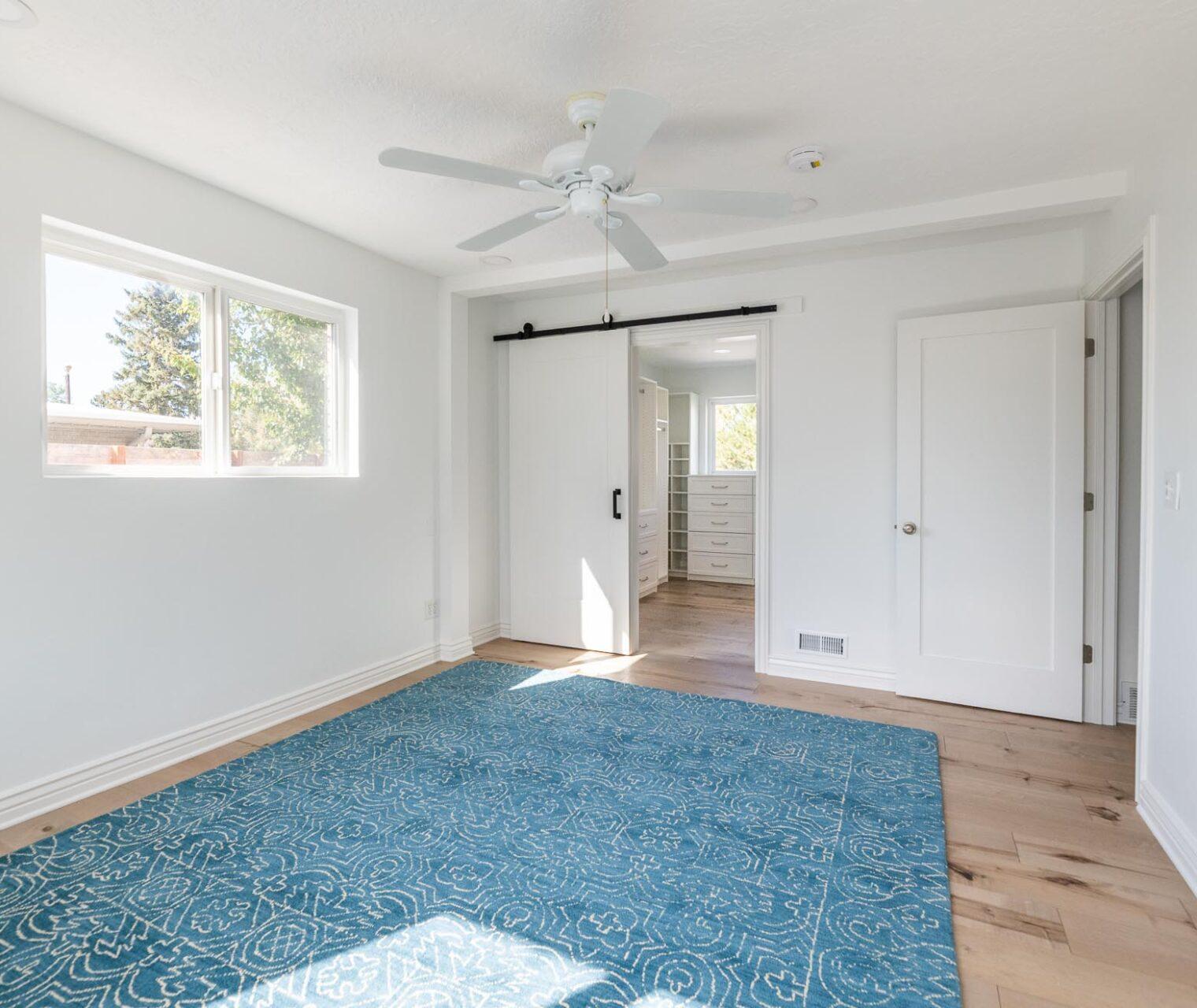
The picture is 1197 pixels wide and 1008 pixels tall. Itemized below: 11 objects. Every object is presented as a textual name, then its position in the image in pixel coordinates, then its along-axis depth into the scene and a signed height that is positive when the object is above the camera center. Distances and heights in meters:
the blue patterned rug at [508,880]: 1.58 -1.14
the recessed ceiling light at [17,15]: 1.75 +1.26
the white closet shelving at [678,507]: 7.78 -0.22
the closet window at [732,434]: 7.87 +0.64
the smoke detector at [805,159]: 2.54 +1.26
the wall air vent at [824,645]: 3.86 -0.91
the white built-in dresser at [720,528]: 7.30 -0.45
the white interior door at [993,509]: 3.24 -0.11
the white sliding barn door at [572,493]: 4.46 -0.03
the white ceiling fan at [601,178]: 1.72 +0.92
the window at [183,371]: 2.52 +0.52
